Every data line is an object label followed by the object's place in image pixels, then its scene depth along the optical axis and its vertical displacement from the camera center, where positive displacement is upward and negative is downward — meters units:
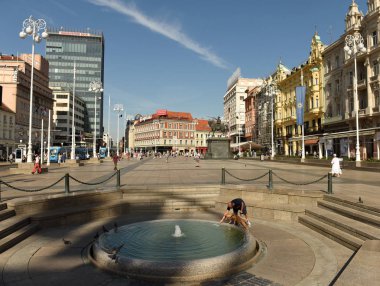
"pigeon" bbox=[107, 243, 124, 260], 6.43 -2.11
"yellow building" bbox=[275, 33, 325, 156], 55.22 +9.41
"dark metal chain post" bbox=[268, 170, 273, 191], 13.25 -1.29
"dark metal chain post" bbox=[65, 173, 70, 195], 12.19 -1.25
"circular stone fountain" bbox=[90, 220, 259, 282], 5.94 -2.23
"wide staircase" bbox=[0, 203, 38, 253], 7.94 -2.12
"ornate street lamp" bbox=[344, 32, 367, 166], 27.50 +9.95
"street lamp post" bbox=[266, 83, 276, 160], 54.78 +10.99
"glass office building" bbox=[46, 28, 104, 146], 136.62 +42.43
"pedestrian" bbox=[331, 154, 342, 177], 19.64 -1.05
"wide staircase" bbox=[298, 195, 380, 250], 7.79 -2.00
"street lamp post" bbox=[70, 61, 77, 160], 37.53 +0.84
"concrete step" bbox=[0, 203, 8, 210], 9.73 -1.67
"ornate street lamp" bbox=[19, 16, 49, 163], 23.84 +9.56
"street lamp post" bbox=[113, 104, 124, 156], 60.94 +9.03
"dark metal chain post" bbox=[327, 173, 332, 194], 11.83 -1.31
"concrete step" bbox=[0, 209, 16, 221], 9.25 -1.84
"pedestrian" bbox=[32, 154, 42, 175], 23.73 -1.12
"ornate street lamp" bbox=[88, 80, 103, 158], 45.22 +9.79
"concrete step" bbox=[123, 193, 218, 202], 13.04 -1.88
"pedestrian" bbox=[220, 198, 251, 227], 9.37 -1.69
